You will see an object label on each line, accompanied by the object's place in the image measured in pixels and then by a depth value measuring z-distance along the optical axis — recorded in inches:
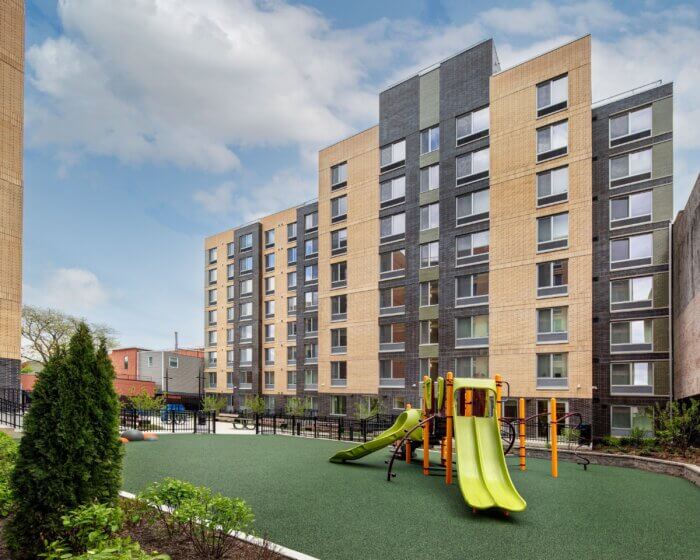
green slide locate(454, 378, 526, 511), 350.0
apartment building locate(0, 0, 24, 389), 813.9
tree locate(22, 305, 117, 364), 2018.9
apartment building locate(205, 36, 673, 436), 1050.1
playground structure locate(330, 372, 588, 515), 364.5
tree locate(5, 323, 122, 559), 235.8
